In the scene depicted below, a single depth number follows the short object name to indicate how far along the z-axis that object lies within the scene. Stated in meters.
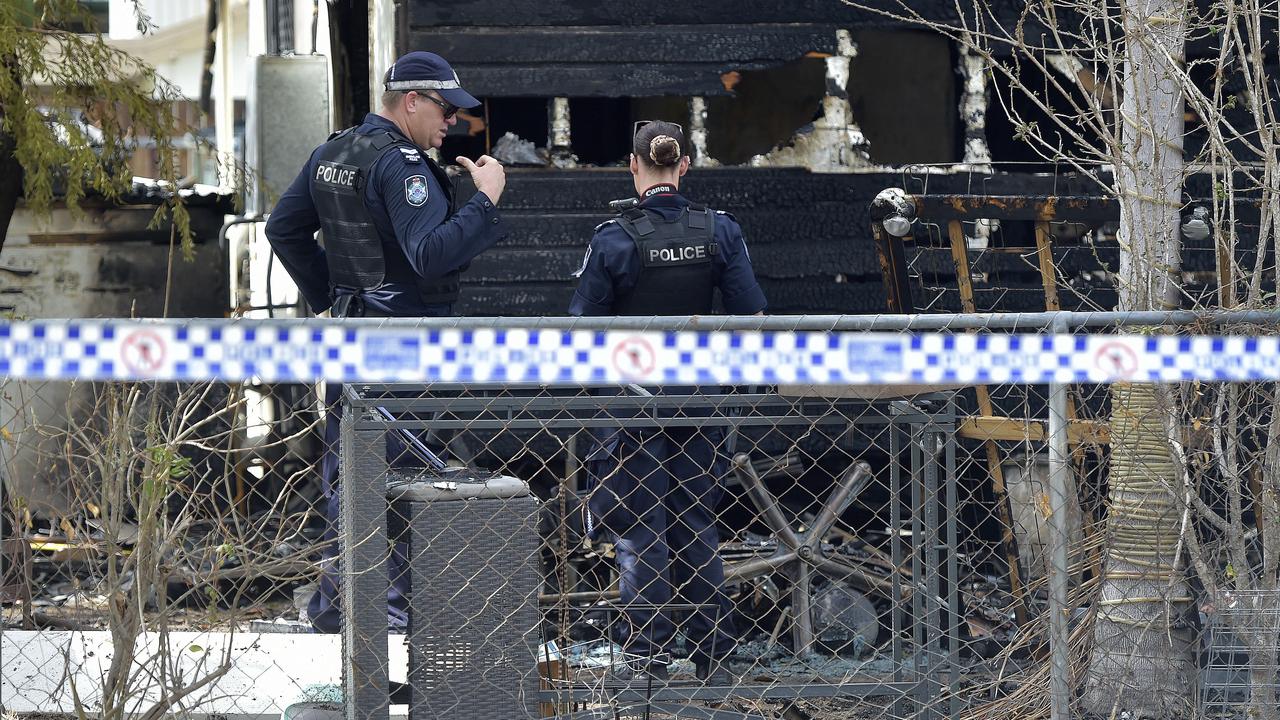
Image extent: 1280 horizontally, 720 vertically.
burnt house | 14.11
